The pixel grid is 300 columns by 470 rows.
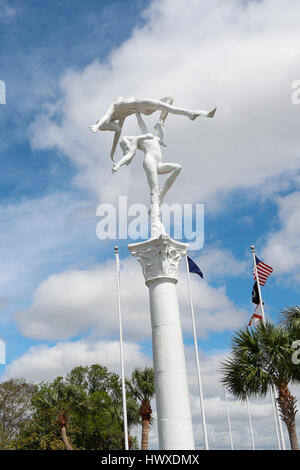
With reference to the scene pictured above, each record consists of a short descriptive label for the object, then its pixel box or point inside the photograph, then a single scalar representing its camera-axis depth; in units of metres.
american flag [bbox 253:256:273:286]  22.62
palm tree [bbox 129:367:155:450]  30.98
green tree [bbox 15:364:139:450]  41.06
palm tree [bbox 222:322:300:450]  14.68
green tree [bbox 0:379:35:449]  42.62
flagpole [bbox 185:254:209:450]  24.69
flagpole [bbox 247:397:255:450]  38.48
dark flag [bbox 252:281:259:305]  21.94
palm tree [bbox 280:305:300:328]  15.45
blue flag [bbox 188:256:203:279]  24.12
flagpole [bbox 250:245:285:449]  20.09
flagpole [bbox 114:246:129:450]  24.53
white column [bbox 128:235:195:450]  9.66
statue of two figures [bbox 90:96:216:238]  12.03
